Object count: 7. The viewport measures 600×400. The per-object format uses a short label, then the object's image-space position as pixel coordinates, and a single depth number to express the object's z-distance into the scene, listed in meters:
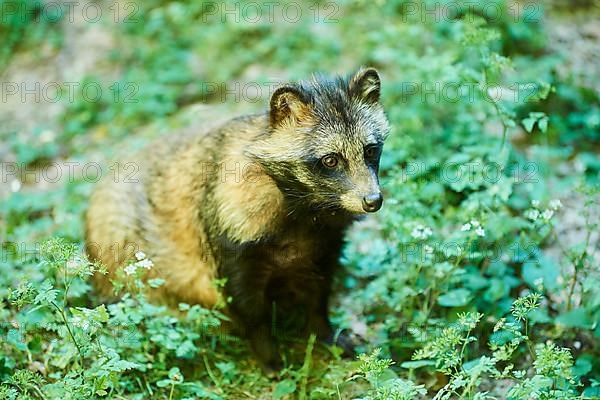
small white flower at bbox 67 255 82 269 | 8.57
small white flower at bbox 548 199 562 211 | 9.96
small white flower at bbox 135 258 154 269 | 9.26
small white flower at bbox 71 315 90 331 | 8.43
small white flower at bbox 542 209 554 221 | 9.82
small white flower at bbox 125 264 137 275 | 9.23
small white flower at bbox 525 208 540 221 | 9.87
